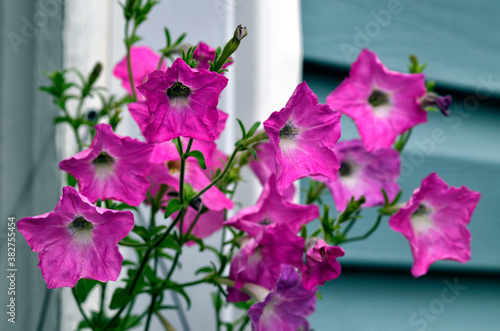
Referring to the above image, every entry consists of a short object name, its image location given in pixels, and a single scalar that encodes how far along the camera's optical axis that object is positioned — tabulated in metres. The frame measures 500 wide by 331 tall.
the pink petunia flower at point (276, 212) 0.75
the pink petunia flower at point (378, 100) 0.79
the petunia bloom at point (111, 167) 0.71
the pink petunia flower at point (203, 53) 0.72
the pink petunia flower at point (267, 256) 0.73
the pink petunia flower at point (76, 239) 0.68
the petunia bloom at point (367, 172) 0.80
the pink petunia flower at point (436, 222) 0.77
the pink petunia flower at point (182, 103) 0.68
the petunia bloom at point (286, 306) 0.72
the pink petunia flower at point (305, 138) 0.69
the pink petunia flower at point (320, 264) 0.71
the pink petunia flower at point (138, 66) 0.79
